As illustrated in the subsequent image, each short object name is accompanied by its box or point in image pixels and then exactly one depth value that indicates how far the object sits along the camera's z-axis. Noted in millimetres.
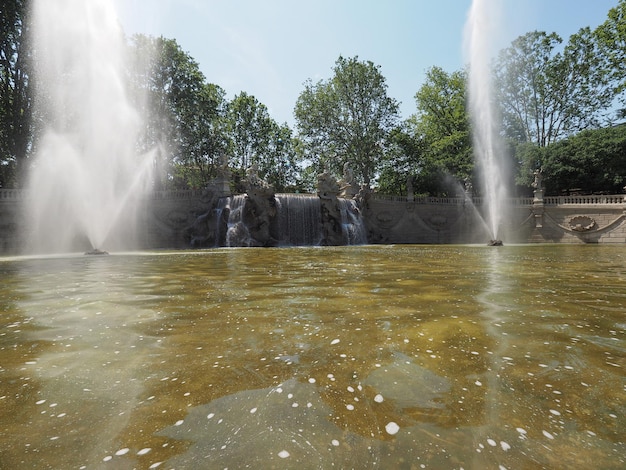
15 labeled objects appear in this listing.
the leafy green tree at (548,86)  33219
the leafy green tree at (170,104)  32344
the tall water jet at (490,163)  29781
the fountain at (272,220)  24844
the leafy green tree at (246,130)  42688
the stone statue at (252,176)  25453
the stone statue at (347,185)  30953
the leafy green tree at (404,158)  38438
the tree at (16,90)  25078
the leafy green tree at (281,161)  45062
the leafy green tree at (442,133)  36375
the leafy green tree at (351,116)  37875
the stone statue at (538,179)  28959
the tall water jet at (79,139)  18375
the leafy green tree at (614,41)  30302
